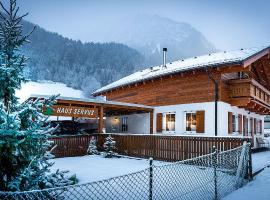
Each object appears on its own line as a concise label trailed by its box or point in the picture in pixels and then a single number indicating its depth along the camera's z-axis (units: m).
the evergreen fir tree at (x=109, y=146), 11.40
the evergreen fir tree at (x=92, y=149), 11.85
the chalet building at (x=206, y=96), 12.05
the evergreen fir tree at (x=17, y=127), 3.14
